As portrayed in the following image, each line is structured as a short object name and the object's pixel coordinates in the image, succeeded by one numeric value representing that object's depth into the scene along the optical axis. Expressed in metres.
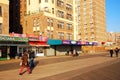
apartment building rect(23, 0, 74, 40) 21.30
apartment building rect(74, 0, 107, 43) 45.07
